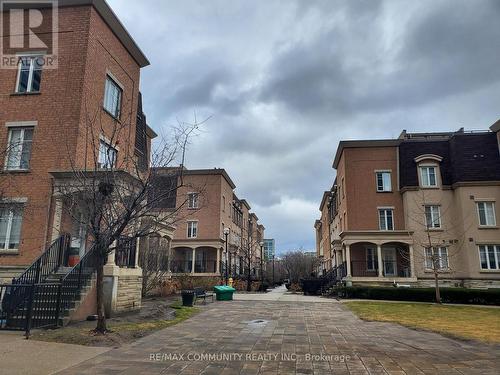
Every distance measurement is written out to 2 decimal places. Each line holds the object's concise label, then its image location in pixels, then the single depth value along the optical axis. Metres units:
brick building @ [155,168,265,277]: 41.12
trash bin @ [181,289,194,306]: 18.27
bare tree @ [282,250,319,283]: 73.56
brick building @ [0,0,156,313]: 15.73
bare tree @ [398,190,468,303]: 30.44
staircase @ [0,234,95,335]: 10.35
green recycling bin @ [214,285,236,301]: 22.97
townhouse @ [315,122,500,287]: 29.95
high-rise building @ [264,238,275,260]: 142.07
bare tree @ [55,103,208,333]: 10.32
